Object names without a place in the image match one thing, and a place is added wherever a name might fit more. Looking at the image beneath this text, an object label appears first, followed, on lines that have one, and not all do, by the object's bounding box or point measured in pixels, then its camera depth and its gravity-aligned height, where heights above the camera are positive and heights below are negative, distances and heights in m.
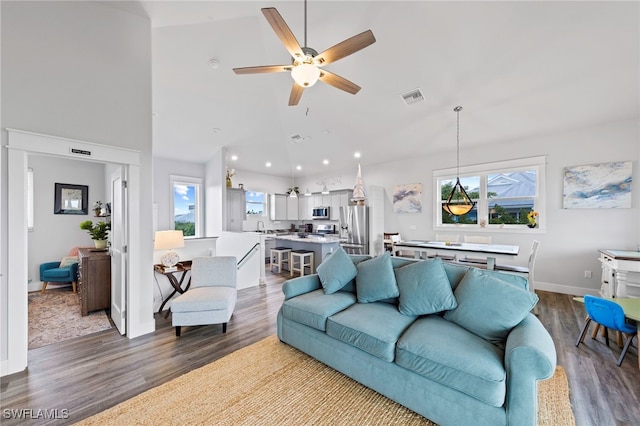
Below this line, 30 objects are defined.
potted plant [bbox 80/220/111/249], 4.01 -0.30
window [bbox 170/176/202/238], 6.56 +0.26
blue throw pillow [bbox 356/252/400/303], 2.47 -0.70
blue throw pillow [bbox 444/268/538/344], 1.78 -0.71
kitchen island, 5.88 -0.78
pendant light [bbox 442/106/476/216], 3.70 +0.31
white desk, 3.09 -0.79
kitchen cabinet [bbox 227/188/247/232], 6.66 +0.17
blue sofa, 1.44 -0.92
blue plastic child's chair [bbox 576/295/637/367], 2.31 -1.01
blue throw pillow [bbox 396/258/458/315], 2.13 -0.70
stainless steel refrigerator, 6.22 -0.44
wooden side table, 3.41 -0.89
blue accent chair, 4.50 -1.12
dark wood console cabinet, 3.50 -0.99
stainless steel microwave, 7.73 +0.03
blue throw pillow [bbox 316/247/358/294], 2.73 -0.67
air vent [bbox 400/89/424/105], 3.98 +1.96
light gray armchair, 2.82 -1.00
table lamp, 3.41 -0.43
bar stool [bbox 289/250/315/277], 5.76 -1.13
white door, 2.94 -0.45
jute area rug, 1.69 -1.42
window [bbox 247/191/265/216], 7.77 +0.37
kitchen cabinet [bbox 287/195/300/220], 8.53 +0.21
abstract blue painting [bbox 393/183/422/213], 6.07 +0.40
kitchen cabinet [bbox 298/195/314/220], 8.32 +0.24
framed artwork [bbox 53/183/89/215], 5.15 +0.34
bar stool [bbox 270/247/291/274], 6.27 -1.14
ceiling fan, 1.93 +1.42
